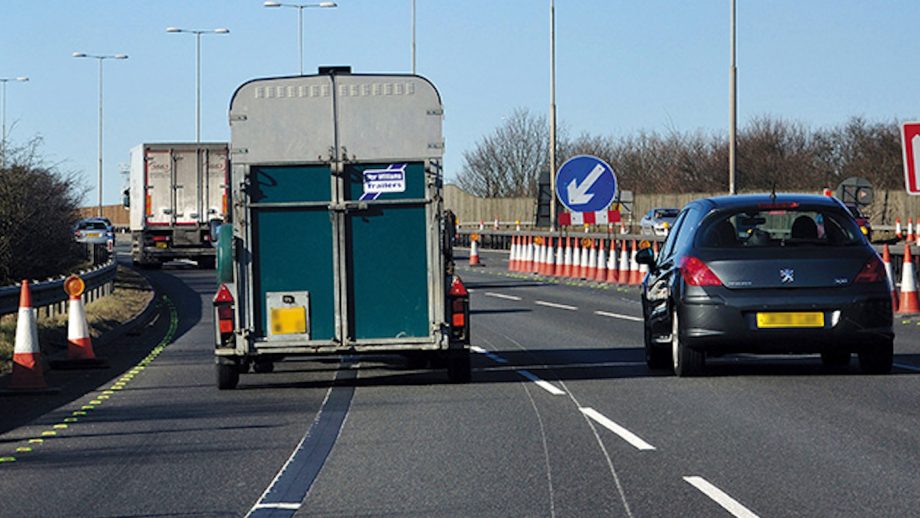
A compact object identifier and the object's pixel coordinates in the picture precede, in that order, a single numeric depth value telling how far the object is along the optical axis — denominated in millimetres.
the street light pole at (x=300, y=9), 55194
